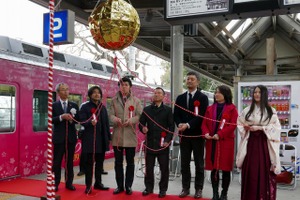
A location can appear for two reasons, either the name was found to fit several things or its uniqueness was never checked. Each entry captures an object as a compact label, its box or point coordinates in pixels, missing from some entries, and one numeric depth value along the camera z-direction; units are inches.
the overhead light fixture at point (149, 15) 321.5
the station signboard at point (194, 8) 205.8
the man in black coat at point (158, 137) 206.4
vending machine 267.6
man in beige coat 209.2
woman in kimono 170.9
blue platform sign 233.5
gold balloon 140.4
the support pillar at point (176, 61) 288.8
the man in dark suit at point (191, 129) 204.4
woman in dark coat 211.9
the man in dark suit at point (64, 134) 217.9
